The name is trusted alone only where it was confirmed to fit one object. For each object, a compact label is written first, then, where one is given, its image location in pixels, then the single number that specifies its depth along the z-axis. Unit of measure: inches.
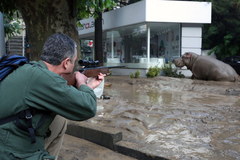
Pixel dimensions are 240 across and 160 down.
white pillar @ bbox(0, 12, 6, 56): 295.6
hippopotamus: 511.2
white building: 595.5
